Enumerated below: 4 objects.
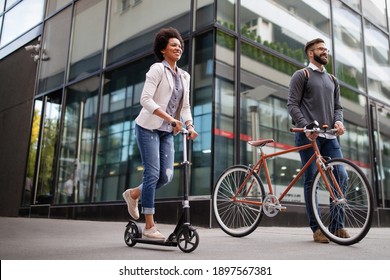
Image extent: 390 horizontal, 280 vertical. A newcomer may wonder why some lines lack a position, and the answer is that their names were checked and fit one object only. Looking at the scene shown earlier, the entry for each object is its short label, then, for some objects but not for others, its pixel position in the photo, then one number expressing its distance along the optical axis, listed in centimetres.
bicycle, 341
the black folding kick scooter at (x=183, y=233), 298
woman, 334
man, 399
